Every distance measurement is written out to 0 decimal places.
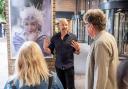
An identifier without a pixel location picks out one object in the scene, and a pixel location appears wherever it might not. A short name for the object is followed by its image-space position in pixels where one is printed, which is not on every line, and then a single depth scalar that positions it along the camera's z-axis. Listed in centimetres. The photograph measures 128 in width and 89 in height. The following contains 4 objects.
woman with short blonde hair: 191
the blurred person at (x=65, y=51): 382
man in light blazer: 228
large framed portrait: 423
